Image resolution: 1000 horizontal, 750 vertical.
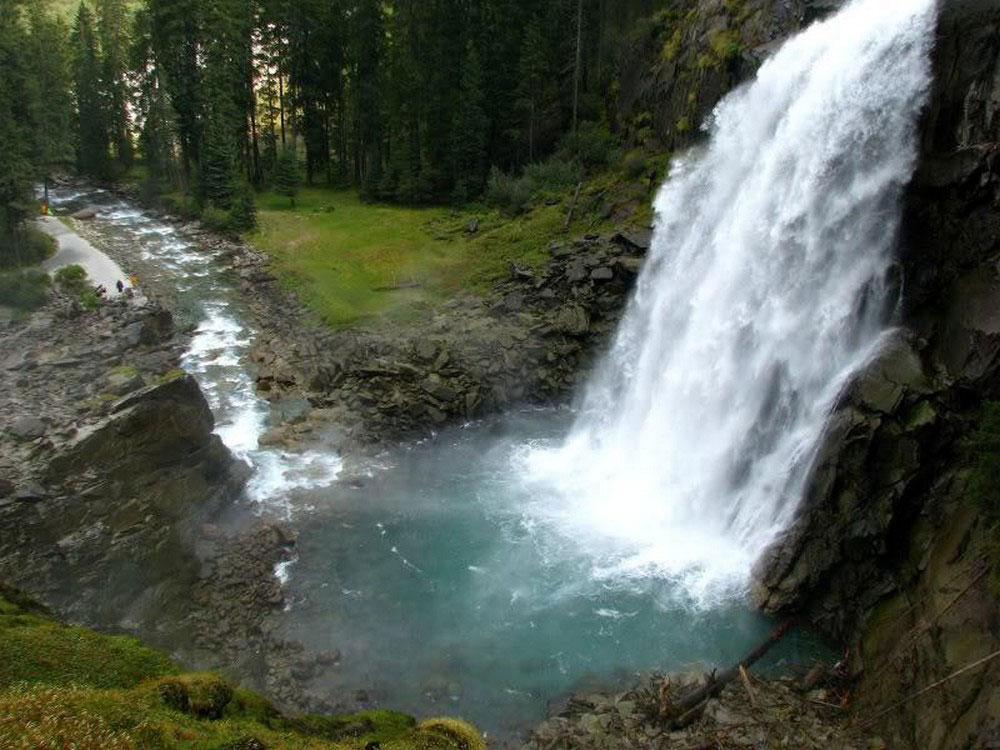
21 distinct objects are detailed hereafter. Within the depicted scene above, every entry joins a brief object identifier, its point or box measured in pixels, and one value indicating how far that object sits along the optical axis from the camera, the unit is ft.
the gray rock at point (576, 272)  114.62
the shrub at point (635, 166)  130.62
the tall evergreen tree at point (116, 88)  226.17
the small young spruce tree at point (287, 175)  176.96
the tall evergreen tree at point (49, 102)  157.48
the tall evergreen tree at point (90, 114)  221.05
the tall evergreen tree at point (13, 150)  133.28
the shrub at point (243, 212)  161.17
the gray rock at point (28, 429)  80.02
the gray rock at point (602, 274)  112.86
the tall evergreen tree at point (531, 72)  155.43
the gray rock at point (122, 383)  90.07
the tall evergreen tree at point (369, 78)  181.88
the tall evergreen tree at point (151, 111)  183.73
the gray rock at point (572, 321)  109.50
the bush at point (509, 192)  146.82
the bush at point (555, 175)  145.07
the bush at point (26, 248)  134.10
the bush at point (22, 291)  120.26
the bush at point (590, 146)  145.28
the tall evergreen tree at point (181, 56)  181.78
